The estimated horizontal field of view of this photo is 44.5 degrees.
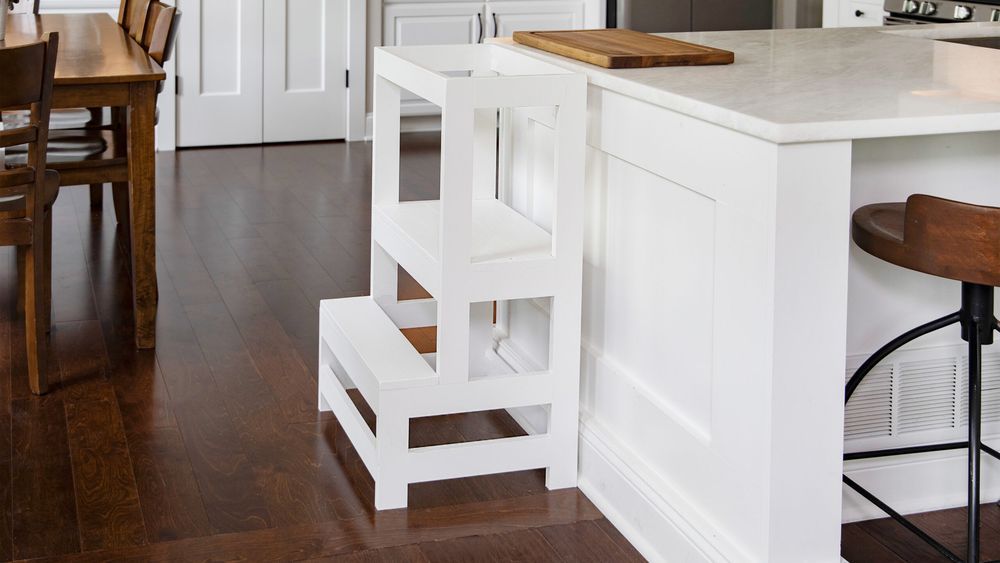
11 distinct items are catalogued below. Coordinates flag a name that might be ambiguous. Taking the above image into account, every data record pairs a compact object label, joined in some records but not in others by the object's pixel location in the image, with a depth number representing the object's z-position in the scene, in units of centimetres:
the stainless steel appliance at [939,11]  450
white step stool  229
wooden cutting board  240
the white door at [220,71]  623
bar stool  180
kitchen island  184
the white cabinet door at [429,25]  663
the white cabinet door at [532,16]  679
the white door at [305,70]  640
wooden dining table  317
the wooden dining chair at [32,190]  279
